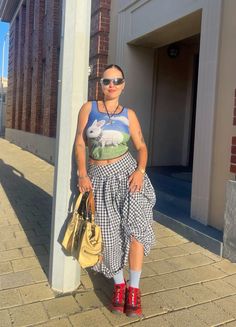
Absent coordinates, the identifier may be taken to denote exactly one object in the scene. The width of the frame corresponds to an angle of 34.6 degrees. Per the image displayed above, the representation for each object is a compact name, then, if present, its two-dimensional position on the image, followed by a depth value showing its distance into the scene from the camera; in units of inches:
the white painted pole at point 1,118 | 1217.1
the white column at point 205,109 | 179.3
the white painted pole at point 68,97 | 116.3
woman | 107.3
